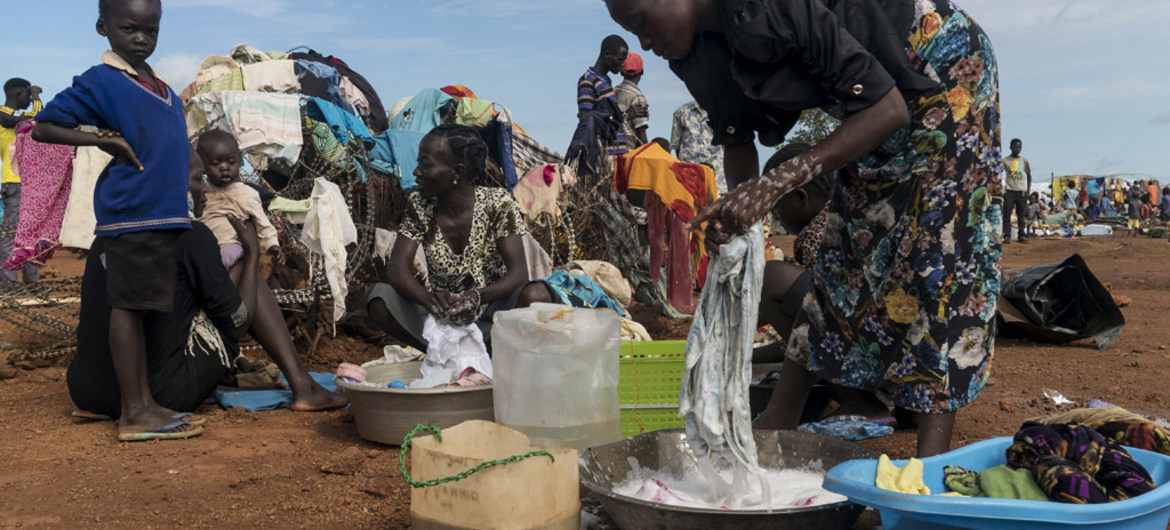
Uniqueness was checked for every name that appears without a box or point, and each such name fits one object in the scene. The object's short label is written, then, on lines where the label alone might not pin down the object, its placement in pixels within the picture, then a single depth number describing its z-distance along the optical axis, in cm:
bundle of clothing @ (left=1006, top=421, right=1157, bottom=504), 170
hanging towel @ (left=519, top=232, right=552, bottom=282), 417
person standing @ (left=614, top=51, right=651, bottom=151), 725
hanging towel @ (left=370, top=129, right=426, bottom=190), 547
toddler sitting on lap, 414
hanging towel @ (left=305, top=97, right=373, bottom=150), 523
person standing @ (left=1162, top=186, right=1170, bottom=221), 2954
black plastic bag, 500
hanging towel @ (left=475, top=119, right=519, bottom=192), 614
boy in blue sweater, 318
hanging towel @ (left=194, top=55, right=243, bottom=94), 578
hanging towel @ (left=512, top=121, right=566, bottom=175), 648
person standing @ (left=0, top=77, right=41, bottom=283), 737
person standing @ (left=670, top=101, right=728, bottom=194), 694
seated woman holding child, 336
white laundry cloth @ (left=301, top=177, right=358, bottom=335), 448
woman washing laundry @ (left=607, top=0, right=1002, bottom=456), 190
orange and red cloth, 602
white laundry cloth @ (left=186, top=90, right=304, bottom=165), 486
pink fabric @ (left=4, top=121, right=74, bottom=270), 488
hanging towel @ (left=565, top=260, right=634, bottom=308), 556
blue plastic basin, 157
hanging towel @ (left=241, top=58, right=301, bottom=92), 582
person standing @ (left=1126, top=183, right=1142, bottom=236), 2178
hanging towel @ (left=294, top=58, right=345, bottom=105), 614
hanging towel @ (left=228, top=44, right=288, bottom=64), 660
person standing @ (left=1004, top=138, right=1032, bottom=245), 1540
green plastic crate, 317
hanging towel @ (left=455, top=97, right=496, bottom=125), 632
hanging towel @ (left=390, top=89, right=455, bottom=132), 627
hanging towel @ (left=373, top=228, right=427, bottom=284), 484
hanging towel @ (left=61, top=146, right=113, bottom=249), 460
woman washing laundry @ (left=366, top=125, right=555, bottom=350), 377
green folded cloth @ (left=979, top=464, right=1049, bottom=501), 178
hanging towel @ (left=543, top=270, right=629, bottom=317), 403
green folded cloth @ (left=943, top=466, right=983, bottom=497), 188
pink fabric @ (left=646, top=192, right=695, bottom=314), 617
